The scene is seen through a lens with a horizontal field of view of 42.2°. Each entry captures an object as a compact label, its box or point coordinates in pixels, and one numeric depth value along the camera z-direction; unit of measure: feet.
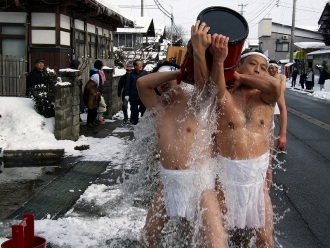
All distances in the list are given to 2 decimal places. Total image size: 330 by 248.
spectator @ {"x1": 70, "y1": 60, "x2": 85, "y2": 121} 39.19
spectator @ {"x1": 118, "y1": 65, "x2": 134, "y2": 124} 38.50
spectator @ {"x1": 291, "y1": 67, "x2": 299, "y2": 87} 127.72
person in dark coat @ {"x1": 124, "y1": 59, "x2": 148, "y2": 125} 34.73
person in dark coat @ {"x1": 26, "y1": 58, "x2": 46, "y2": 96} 31.58
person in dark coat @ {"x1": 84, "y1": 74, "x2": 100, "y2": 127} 36.09
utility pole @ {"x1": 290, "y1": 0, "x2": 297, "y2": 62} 135.95
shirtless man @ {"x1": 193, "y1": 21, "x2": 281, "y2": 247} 10.14
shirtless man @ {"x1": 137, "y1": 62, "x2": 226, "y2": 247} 9.53
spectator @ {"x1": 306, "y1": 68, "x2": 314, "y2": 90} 106.73
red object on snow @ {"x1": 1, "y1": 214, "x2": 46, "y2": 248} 10.00
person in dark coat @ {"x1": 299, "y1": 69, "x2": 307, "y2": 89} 117.37
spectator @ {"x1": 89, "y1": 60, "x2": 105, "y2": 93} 38.21
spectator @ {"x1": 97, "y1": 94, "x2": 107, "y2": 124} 38.51
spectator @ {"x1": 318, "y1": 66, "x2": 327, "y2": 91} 96.47
